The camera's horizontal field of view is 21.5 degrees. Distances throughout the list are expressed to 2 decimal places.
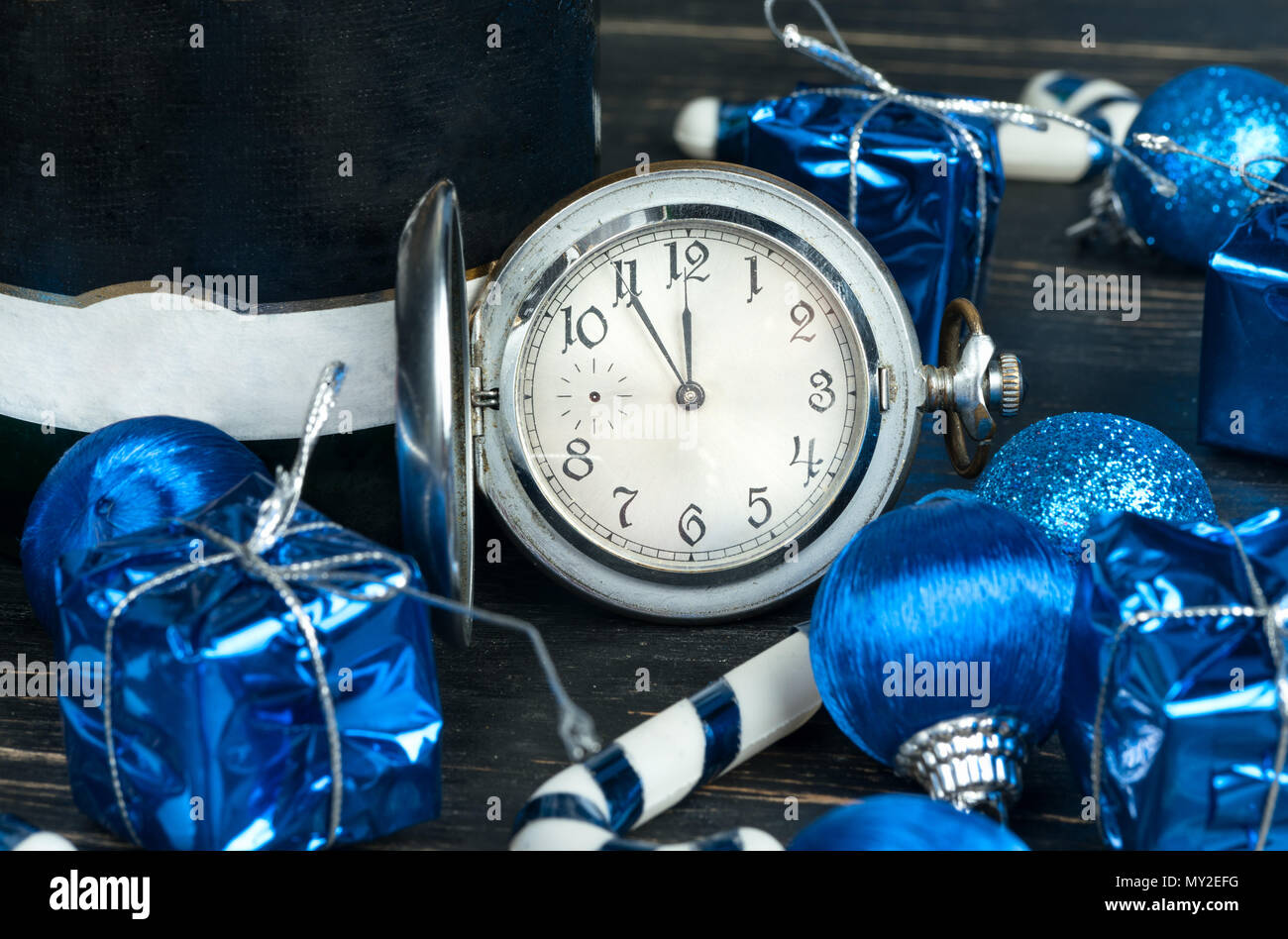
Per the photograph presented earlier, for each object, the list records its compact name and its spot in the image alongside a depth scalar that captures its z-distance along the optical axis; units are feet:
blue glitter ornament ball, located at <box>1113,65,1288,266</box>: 1.43
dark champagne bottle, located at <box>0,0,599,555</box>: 1.17
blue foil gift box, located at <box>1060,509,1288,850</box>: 1.05
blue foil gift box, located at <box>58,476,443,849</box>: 1.06
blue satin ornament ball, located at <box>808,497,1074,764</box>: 1.10
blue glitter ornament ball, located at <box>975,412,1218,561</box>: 1.17
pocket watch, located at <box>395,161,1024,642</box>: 1.20
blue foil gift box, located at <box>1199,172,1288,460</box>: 1.29
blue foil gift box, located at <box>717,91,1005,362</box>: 1.33
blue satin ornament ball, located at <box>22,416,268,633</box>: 1.15
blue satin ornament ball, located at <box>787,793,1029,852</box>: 1.04
